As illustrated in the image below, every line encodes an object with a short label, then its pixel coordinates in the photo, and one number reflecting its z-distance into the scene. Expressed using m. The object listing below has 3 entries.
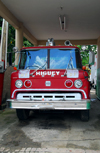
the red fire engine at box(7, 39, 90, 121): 4.73
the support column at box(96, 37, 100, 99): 13.61
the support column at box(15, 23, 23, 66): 10.72
